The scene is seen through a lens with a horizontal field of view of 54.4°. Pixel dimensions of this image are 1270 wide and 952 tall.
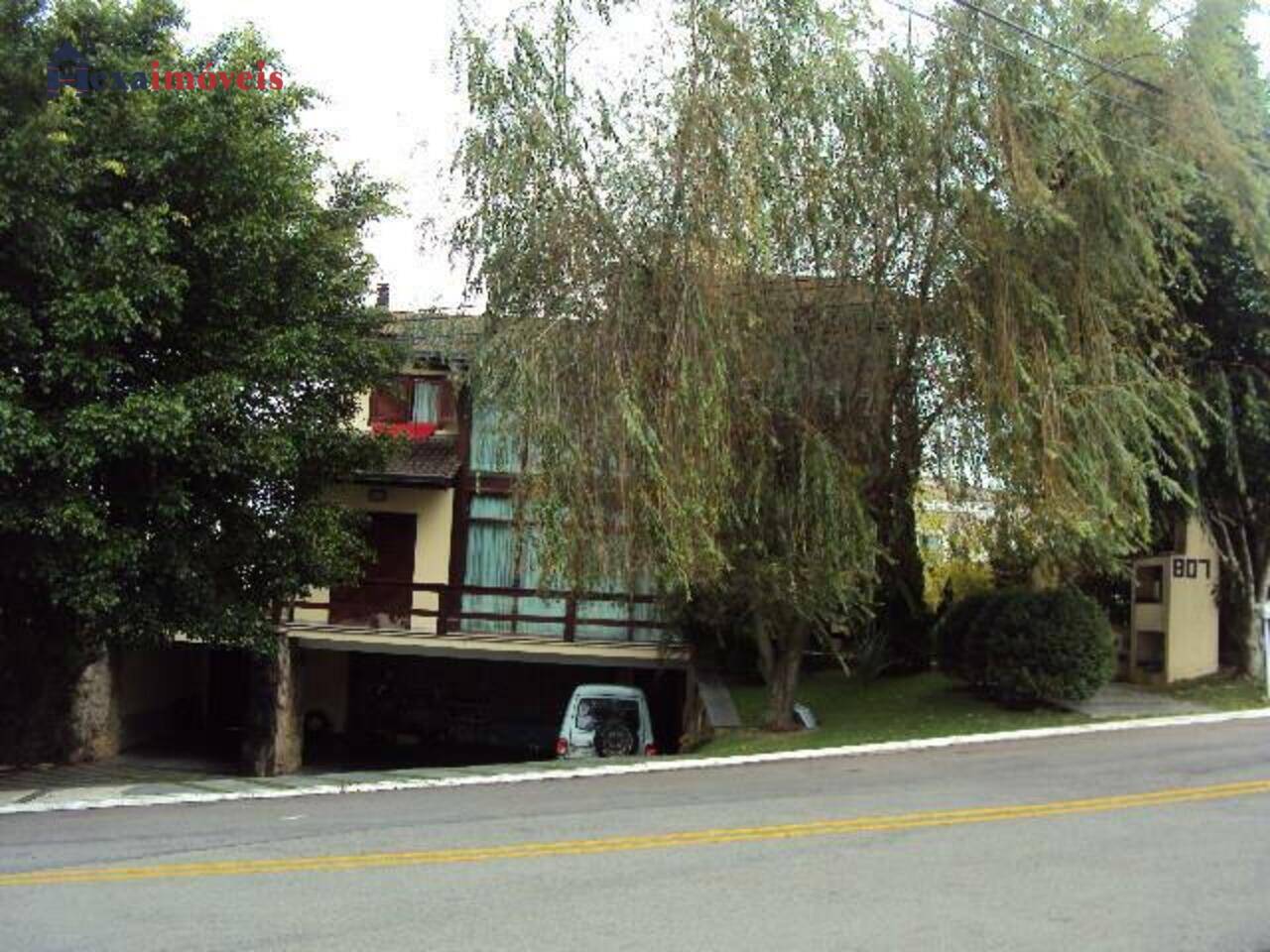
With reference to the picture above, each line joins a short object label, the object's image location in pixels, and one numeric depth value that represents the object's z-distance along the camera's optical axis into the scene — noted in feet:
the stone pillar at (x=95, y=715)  70.59
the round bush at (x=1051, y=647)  52.16
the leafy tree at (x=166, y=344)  41.34
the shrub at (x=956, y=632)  57.06
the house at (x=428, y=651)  74.79
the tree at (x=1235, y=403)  55.36
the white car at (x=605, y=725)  60.75
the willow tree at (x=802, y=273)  41.52
